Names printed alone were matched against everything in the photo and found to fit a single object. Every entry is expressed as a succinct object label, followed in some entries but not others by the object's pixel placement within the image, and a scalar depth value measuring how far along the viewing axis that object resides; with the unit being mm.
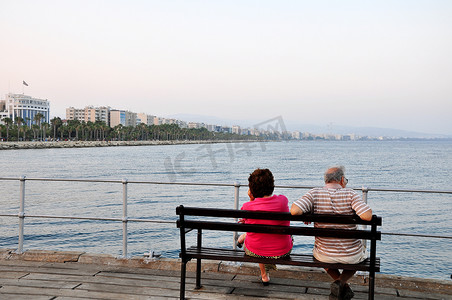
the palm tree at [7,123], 151675
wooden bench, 4176
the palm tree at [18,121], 154500
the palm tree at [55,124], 178325
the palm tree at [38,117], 165500
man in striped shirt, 4387
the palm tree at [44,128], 174412
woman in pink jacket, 4734
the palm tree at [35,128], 169125
